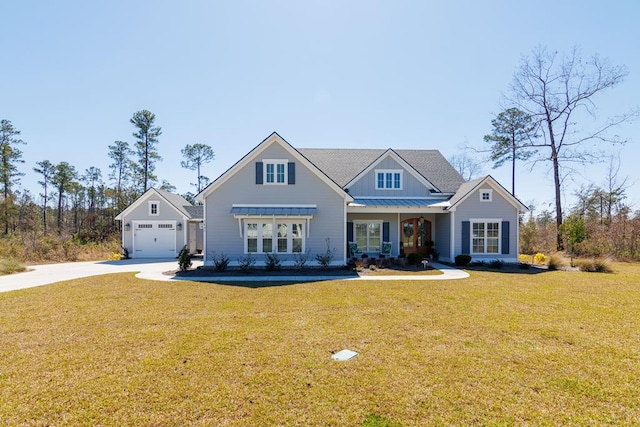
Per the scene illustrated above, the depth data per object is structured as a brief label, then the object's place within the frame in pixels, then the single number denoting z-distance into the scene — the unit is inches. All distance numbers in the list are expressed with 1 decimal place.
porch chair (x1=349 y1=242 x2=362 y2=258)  705.6
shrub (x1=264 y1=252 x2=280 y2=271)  585.0
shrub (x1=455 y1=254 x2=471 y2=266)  649.8
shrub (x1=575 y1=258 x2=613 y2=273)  580.7
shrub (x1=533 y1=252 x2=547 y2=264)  697.6
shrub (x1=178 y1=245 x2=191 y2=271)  577.9
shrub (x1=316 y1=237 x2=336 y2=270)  597.8
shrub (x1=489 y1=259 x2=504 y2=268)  629.6
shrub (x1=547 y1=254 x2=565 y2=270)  612.1
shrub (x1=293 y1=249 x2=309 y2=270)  603.9
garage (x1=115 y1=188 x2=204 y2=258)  868.6
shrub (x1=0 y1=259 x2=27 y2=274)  553.6
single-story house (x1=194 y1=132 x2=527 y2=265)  613.6
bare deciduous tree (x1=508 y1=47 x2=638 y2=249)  985.5
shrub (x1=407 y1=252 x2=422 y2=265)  649.0
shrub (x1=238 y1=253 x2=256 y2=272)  583.4
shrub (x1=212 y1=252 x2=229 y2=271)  571.8
